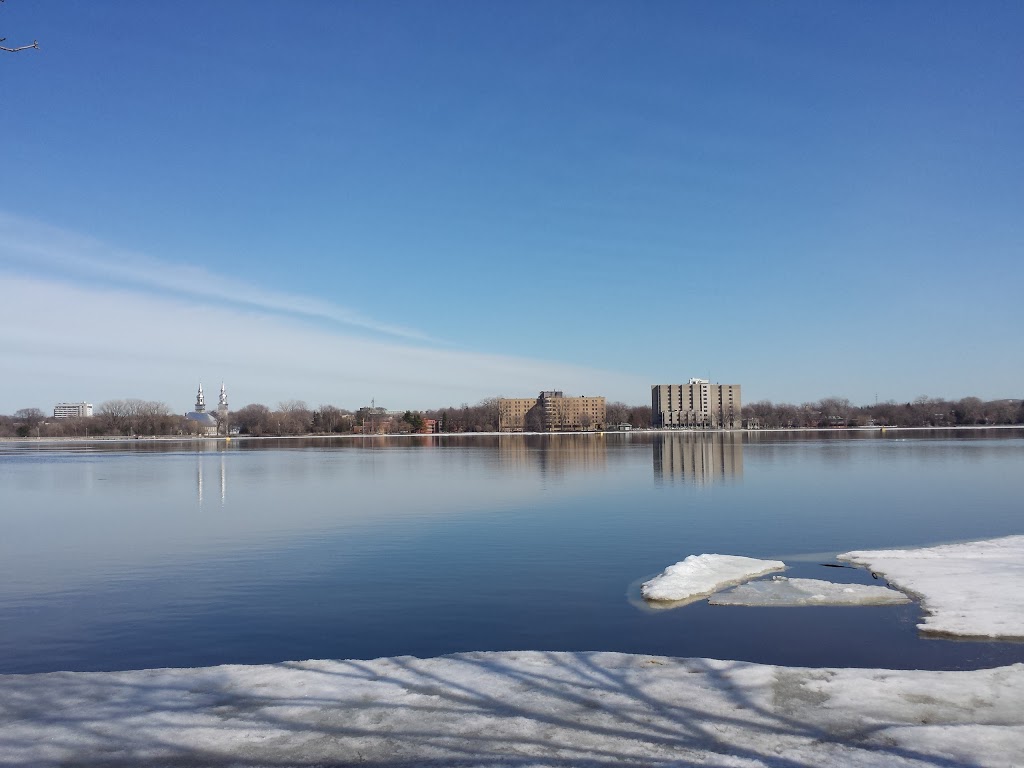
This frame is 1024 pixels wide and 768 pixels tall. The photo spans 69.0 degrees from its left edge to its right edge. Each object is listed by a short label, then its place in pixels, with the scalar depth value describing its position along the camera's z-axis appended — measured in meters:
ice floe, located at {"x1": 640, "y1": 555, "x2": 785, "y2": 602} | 13.77
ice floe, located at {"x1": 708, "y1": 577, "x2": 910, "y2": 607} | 13.25
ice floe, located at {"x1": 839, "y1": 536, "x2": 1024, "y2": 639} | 11.28
